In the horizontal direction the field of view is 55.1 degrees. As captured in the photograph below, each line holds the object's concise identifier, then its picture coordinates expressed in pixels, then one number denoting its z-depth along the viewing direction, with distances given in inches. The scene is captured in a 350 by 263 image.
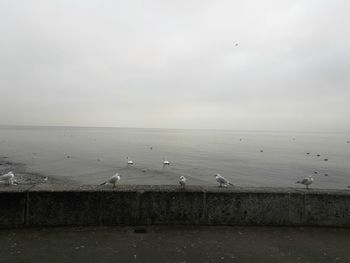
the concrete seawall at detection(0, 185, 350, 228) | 242.2
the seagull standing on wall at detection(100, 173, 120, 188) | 327.0
